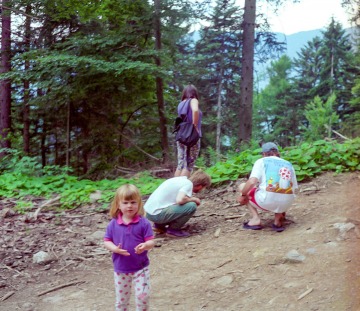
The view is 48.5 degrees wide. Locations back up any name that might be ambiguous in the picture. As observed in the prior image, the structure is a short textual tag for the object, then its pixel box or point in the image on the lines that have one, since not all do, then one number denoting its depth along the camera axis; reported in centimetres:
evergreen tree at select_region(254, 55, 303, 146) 3481
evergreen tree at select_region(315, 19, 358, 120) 2576
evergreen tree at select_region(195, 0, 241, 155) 1800
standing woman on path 636
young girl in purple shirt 295
